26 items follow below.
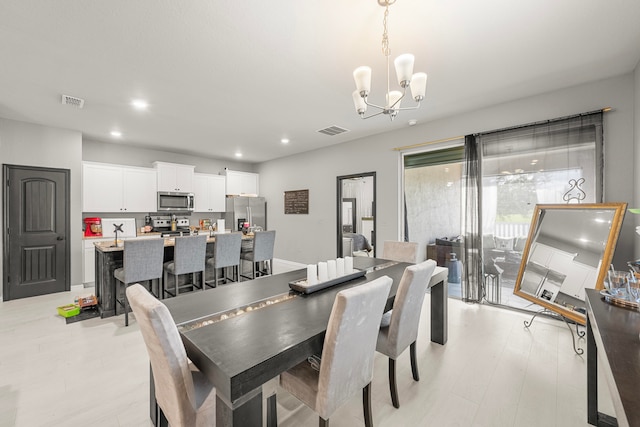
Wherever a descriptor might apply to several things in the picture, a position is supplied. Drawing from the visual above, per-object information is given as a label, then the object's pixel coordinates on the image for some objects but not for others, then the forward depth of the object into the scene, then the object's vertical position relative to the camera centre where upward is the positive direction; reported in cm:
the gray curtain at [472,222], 369 -14
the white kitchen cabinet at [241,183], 683 +80
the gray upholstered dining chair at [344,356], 124 -71
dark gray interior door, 400 -27
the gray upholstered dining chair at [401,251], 324 -48
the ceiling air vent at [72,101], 319 +139
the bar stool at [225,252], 391 -58
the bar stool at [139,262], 308 -58
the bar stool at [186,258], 351 -60
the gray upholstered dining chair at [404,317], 174 -71
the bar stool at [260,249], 438 -60
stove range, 567 -28
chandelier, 178 +95
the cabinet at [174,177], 564 +80
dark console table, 84 -57
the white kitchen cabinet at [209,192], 631 +52
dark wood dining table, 103 -58
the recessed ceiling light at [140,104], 336 +141
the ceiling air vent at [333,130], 453 +143
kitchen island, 337 -79
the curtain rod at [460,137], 283 +107
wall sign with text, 617 +27
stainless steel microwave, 568 +27
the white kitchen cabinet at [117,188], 482 +49
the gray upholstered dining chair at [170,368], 105 -65
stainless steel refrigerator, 659 +6
